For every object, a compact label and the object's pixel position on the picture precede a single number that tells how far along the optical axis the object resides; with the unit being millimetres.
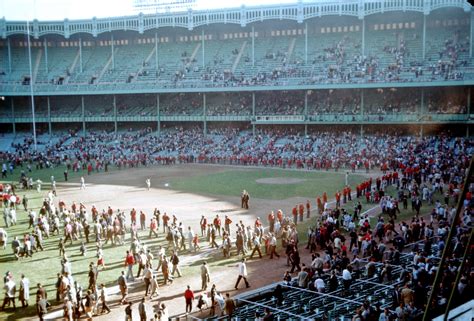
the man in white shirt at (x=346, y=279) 14430
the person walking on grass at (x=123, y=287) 15539
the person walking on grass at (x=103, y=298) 14991
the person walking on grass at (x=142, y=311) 13621
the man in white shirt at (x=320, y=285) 14266
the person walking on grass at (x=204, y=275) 16438
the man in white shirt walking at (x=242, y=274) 16573
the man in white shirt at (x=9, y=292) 15422
